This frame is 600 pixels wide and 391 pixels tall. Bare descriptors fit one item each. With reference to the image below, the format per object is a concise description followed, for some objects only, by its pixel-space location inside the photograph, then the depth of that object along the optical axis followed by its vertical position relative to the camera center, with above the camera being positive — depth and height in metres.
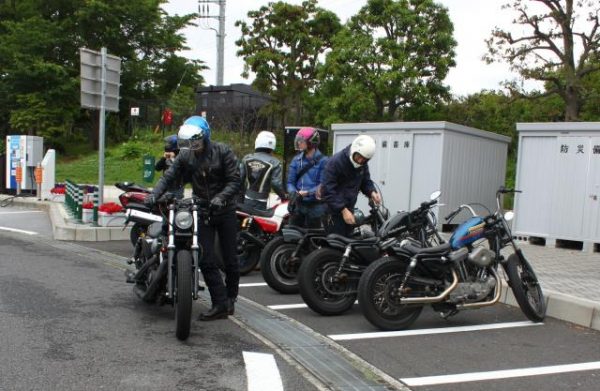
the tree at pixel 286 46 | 27.11 +4.96
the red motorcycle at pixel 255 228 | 7.34 -0.91
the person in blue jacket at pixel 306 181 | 7.11 -0.30
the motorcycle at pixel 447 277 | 5.23 -1.02
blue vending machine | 17.02 -0.43
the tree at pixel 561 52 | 19.67 +3.90
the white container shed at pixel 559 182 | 10.25 -0.23
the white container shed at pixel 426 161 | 12.07 +0.03
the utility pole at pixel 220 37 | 31.91 +6.21
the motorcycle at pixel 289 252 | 6.48 -1.06
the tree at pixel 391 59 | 23.53 +4.00
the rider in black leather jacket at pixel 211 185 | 5.16 -0.30
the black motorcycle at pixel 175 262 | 4.58 -0.92
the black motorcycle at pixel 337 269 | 5.60 -1.05
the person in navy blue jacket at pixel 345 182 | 6.00 -0.24
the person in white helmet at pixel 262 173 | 7.55 -0.24
